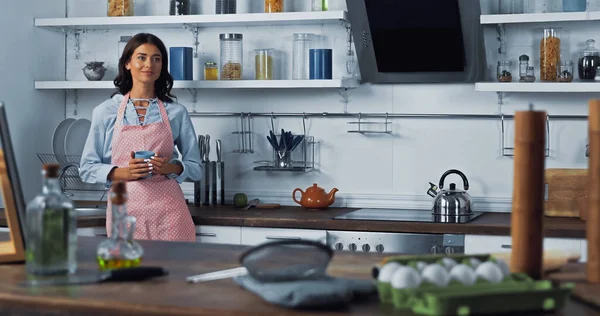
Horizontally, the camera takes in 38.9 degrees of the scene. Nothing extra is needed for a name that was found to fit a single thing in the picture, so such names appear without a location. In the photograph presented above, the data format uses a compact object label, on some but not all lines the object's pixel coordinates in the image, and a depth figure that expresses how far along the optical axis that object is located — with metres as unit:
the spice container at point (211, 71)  4.71
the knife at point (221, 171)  4.73
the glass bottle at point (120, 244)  1.95
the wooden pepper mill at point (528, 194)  1.81
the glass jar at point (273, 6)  4.60
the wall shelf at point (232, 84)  4.42
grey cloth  1.63
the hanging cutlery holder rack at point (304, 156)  4.75
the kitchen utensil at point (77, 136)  5.01
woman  4.08
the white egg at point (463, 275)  1.66
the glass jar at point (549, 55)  4.20
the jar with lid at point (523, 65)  4.22
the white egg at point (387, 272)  1.68
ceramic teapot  4.53
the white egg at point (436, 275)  1.64
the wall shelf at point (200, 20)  4.45
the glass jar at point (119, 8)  4.84
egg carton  1.52
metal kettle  4.12
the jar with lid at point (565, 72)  4.10
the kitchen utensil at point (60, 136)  4.96
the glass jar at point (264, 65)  4.62
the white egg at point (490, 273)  1.68
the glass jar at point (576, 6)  4.17
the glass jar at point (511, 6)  4.31
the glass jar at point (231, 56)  4.66
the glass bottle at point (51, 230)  1.90
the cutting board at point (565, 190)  4.14
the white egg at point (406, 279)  1.62
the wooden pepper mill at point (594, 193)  1.88
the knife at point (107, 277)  1.89
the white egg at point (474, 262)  1.76
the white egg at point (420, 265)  1.70
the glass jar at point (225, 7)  4.69
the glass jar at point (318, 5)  4.56
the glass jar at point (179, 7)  4.77
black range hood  4.27
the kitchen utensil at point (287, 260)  1.79
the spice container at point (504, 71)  4.23
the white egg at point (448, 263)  1.73
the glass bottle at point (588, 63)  4.14
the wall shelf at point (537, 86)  4.03
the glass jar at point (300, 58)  4.60
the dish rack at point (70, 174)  4.82
